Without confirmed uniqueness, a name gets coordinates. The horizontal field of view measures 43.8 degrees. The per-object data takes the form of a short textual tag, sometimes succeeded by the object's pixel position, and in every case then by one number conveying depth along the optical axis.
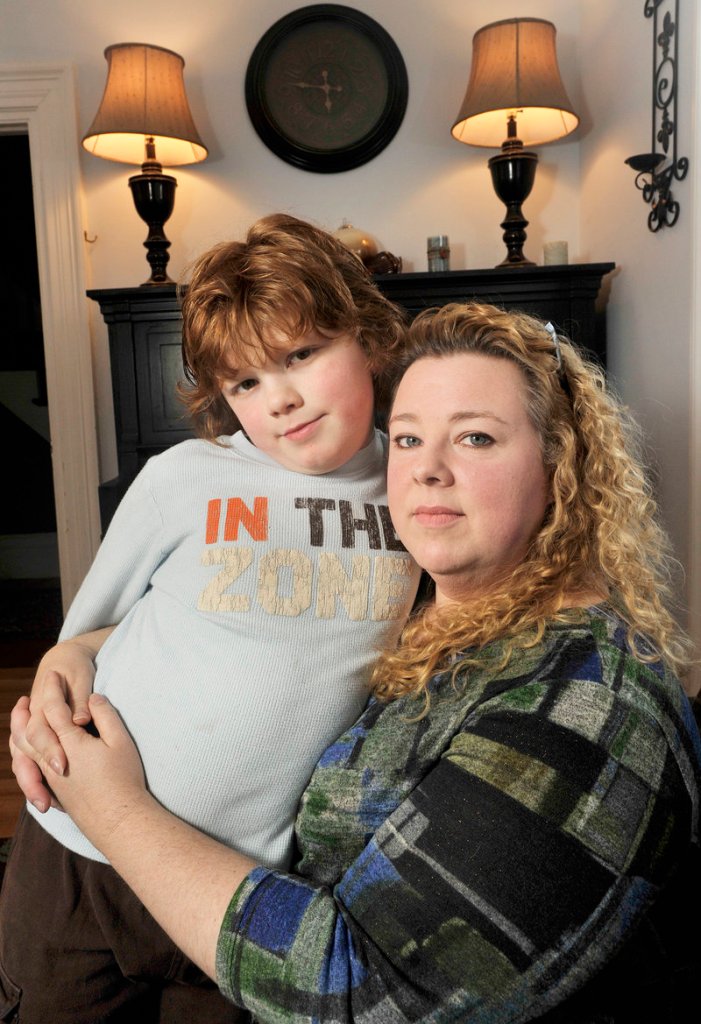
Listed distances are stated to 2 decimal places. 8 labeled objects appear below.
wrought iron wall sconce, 2.30
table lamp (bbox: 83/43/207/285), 2.91
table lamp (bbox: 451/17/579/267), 2.83
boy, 0.96
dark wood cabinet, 2.88
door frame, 3.30
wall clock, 3.22
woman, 0.68
